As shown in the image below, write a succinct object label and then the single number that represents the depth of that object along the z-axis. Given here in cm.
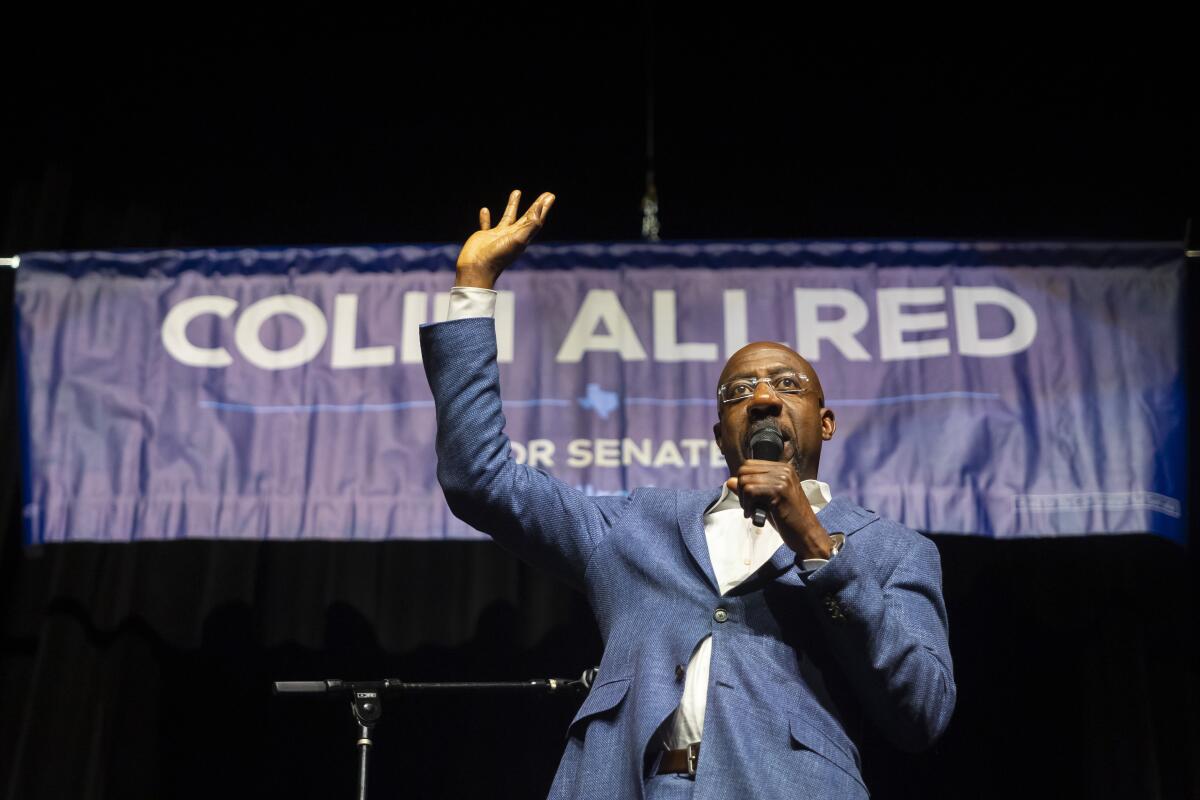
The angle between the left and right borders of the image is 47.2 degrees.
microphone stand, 257
